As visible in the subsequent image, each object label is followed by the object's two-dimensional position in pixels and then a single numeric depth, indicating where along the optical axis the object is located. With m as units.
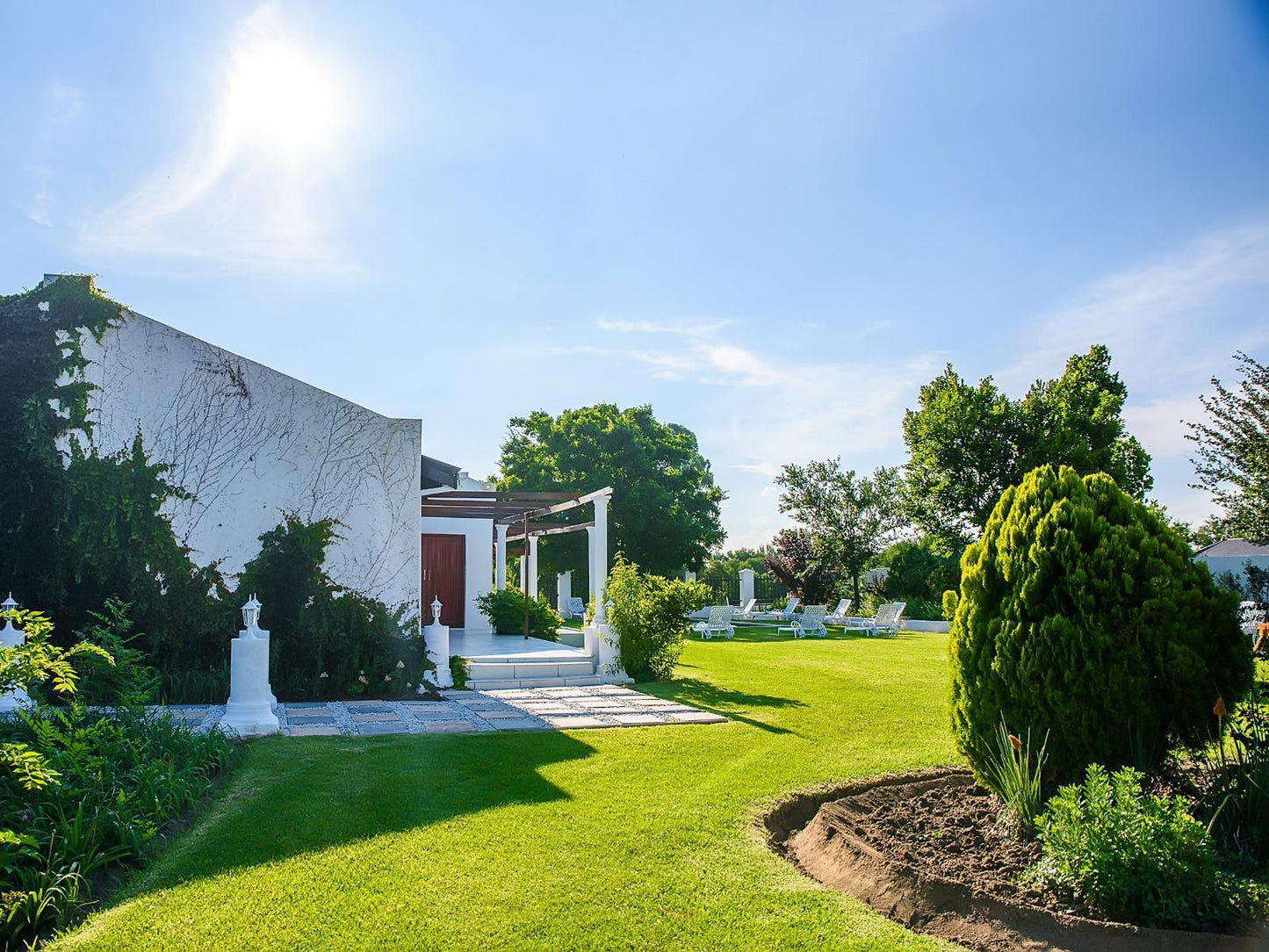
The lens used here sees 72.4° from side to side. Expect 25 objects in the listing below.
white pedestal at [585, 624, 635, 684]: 13.98
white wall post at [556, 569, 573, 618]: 31.33
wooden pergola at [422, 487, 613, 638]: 15.80
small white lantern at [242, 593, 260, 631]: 9.67
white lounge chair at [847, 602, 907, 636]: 24.44
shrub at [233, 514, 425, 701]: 11.67
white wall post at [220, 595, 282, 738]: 8.85
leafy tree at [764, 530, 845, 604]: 33.41
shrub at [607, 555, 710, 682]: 13.74
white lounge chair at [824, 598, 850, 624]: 28.59
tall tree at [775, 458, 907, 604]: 35.16
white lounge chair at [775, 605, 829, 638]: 24.73
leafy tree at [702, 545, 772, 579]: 38.25
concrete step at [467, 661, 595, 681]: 14.02
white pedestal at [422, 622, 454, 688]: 12.99
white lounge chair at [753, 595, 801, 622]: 28.39
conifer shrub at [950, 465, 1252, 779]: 4.67
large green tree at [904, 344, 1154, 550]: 26.73
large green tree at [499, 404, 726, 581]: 35.22
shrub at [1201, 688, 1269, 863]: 4.41
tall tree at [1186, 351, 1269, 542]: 20.53
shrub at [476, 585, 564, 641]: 20.52
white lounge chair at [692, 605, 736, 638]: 24.60
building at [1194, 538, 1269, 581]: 29.89
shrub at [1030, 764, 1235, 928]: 3.74
